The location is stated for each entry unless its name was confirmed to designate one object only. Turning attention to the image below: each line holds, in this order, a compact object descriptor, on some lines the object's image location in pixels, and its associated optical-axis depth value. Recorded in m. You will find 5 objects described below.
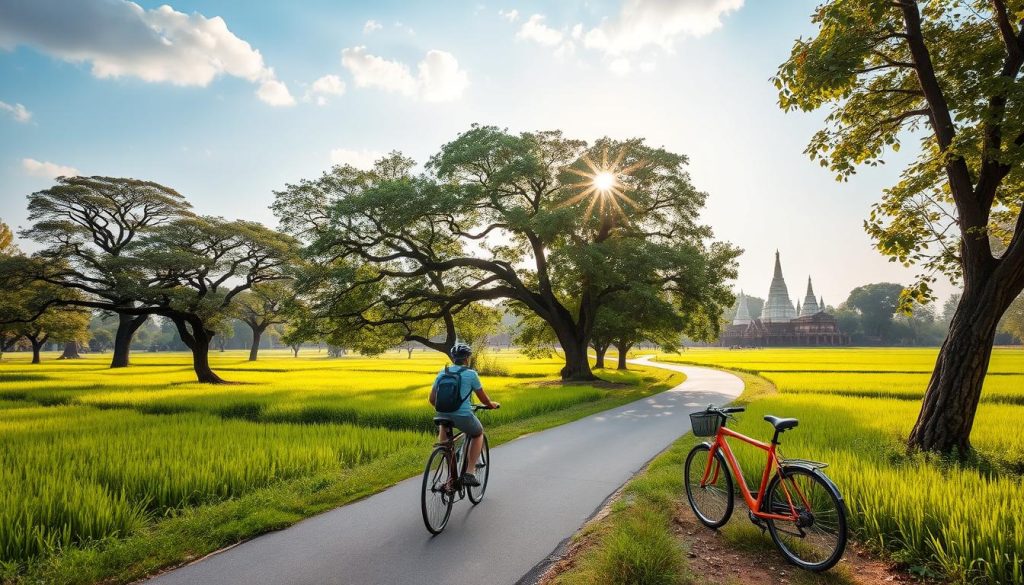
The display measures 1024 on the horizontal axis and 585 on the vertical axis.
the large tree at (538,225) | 21.44
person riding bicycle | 5.39
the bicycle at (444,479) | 5.02
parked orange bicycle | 4.08
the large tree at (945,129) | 7.20
